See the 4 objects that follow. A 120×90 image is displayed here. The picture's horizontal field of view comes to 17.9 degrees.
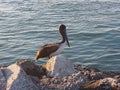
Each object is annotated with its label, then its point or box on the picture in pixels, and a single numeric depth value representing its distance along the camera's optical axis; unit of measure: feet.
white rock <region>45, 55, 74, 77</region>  32.02
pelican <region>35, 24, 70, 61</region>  36.92
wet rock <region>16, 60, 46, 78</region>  33.42
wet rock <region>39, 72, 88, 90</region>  29.50
